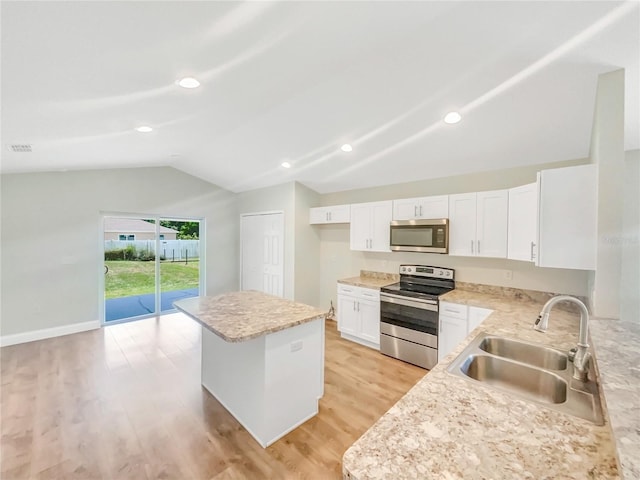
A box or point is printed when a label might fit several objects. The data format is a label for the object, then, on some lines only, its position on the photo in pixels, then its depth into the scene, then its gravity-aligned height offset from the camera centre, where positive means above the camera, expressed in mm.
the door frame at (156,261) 4809 -552
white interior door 5270 -355
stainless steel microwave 3445 +14
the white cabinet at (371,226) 4047 +158
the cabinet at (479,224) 3059 +162
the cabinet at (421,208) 3504 +392
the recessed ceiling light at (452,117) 2573 +1139
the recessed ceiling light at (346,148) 3488 +1140
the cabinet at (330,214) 4555 +375
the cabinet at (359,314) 3852 -1146
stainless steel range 3297 -985
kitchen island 2113 -1066
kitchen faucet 1367 -524
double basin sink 1181 -732
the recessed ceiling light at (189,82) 2016 +1138
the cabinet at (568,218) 2016 +160
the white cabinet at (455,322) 2984 -950
